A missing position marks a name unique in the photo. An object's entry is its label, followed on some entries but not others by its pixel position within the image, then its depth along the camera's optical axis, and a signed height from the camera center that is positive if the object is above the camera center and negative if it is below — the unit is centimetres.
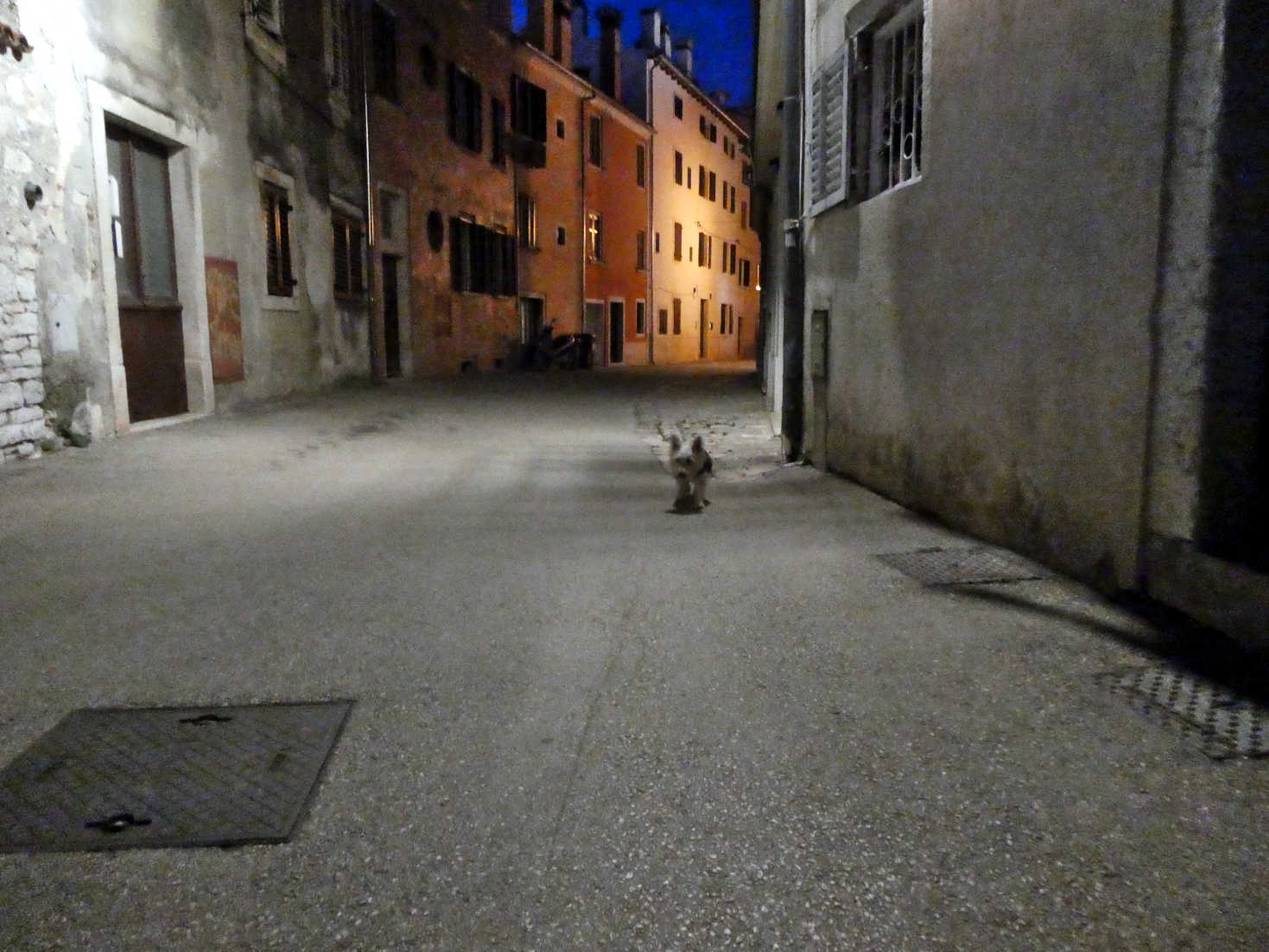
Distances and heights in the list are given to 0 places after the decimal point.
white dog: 589 -81
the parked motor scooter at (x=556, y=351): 2578 -31
